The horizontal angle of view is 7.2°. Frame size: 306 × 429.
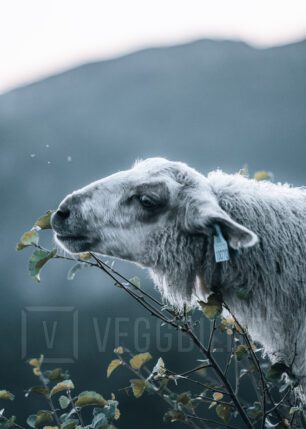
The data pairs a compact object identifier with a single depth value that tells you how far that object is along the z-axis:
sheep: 3.97
